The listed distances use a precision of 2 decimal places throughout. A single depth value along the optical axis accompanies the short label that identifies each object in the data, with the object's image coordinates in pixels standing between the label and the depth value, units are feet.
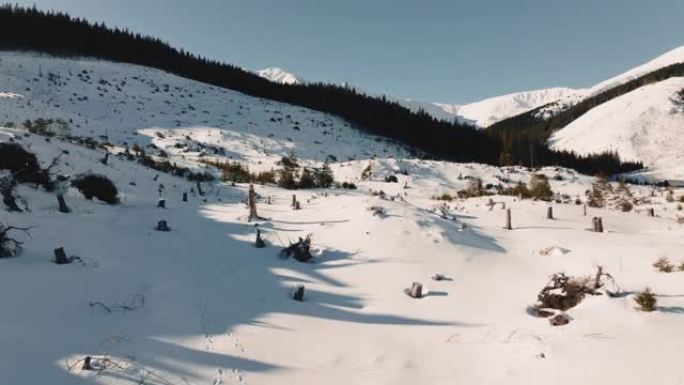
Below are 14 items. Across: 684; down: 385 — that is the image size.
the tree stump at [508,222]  44.57
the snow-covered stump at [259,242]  34.53
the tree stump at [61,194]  34.47
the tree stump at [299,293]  25.41
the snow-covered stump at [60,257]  24.71
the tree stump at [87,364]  15.33
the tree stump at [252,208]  43.14
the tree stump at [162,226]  35.68
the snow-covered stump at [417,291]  26.96
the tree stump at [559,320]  22.06
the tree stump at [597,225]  42.79
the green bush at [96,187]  40.50
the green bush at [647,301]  21.81
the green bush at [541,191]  66.85
